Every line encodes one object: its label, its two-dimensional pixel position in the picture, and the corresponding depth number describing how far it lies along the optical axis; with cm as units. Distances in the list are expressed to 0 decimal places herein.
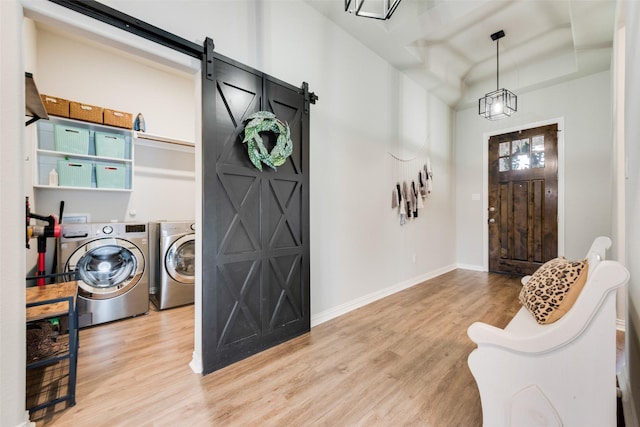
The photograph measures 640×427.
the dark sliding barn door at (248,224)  192
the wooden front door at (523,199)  427
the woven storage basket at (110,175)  295
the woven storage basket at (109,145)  292
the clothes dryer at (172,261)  312
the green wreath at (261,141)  206
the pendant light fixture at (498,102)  333
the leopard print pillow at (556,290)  129
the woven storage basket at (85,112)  269
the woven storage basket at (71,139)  271
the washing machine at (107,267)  260
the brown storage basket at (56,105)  261
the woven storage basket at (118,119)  289
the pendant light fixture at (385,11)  141
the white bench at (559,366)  99
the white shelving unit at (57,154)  270
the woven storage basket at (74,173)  275
